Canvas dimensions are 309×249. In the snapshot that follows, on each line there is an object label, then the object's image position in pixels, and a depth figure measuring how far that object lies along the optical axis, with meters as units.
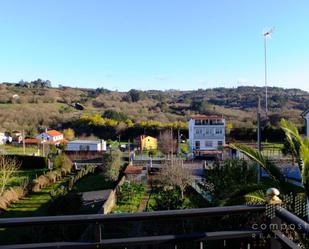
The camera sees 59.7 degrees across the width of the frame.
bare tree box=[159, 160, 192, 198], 14.67
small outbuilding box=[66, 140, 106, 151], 34.53
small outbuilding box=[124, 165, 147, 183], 18.82
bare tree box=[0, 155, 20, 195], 16.83
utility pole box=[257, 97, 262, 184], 7.82
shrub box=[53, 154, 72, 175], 23.32
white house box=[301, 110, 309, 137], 8.26
